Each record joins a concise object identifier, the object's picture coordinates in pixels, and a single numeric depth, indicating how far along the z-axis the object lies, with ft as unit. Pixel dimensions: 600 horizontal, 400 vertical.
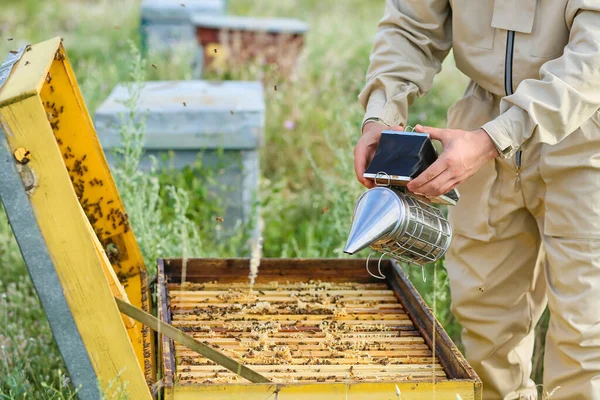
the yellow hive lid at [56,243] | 5.01
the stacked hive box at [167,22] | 24.21
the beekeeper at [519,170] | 6.93
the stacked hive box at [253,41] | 20.86
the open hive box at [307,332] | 5.60
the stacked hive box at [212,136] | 13.05
